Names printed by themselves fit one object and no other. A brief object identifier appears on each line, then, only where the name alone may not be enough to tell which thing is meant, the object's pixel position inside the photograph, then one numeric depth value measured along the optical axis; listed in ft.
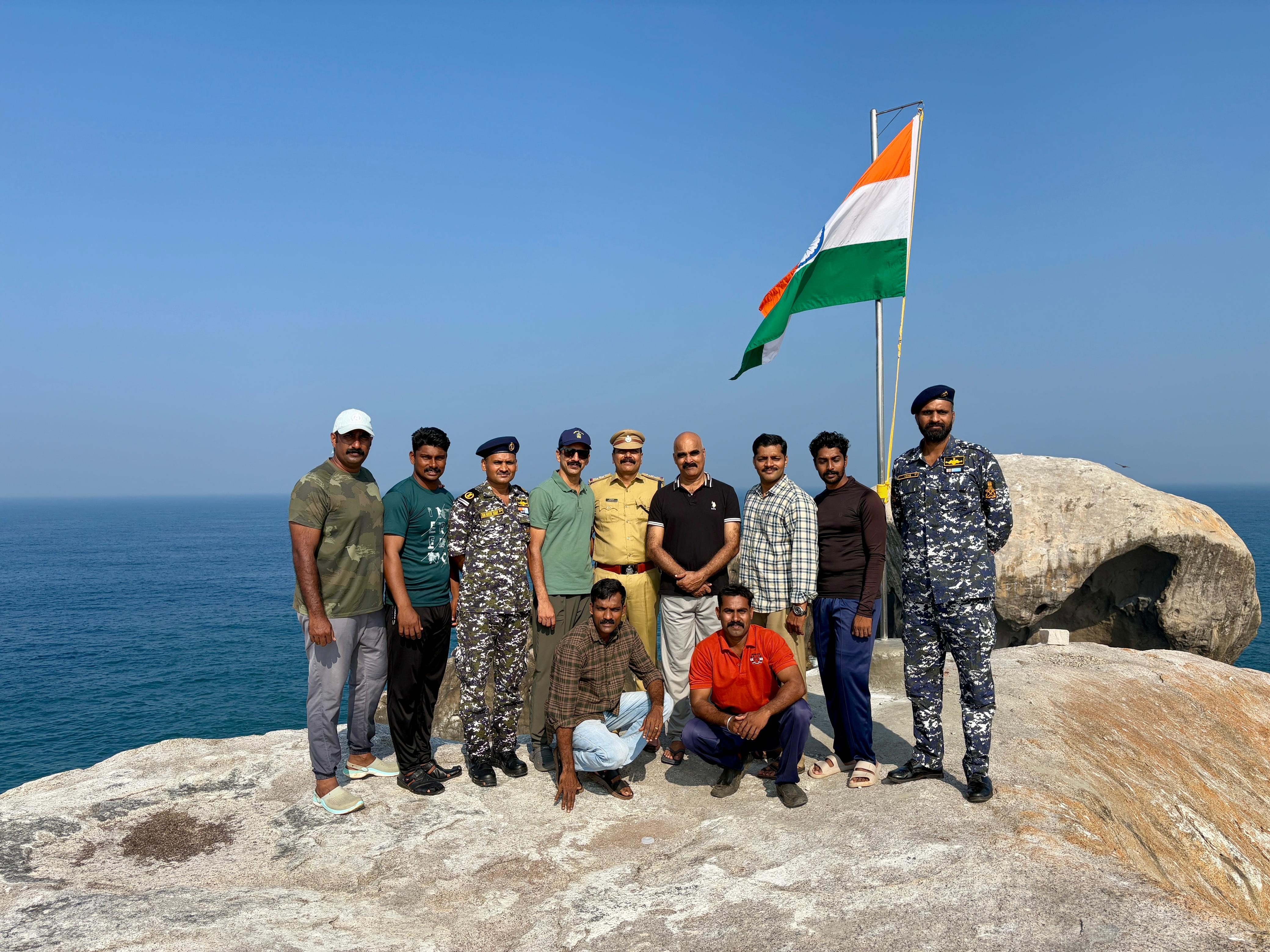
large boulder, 38.34
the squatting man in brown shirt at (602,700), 17.46
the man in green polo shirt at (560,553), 18.67
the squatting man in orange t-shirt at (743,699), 16.87
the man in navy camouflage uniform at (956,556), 16.11
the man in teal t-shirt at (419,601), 17.52
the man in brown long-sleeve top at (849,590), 17.75
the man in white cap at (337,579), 16.43
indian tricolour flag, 29.32
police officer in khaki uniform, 19.85
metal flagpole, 27.91
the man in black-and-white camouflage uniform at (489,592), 18.21
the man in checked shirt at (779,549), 18.40
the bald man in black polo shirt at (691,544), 19.34
